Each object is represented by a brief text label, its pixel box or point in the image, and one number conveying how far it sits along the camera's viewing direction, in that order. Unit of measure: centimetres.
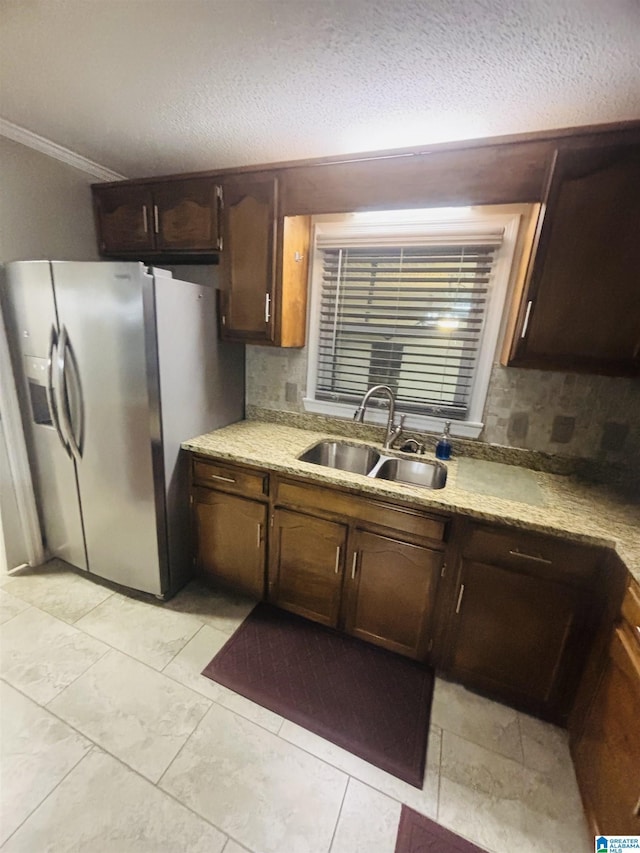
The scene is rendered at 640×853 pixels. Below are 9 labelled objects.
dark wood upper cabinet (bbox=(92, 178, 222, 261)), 188
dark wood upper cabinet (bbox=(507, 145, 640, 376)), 129
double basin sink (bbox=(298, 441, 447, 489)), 188
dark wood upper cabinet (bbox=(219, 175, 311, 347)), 178
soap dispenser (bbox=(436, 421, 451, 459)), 188
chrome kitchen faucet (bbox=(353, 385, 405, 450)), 188
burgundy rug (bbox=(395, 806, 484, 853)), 109
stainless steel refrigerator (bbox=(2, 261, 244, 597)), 162
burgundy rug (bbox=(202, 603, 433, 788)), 137
